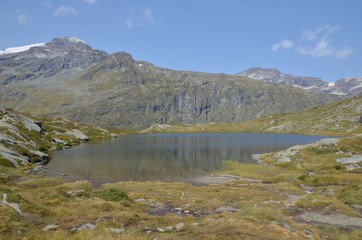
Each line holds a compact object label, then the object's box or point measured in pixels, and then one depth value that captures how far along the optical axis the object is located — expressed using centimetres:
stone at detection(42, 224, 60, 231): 2420
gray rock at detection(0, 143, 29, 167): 8044
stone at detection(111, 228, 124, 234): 2394
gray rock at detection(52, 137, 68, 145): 15190
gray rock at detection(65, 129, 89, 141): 19055
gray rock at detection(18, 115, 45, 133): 14650
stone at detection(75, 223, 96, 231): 2473
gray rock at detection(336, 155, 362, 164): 8206
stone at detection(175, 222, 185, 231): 2639
